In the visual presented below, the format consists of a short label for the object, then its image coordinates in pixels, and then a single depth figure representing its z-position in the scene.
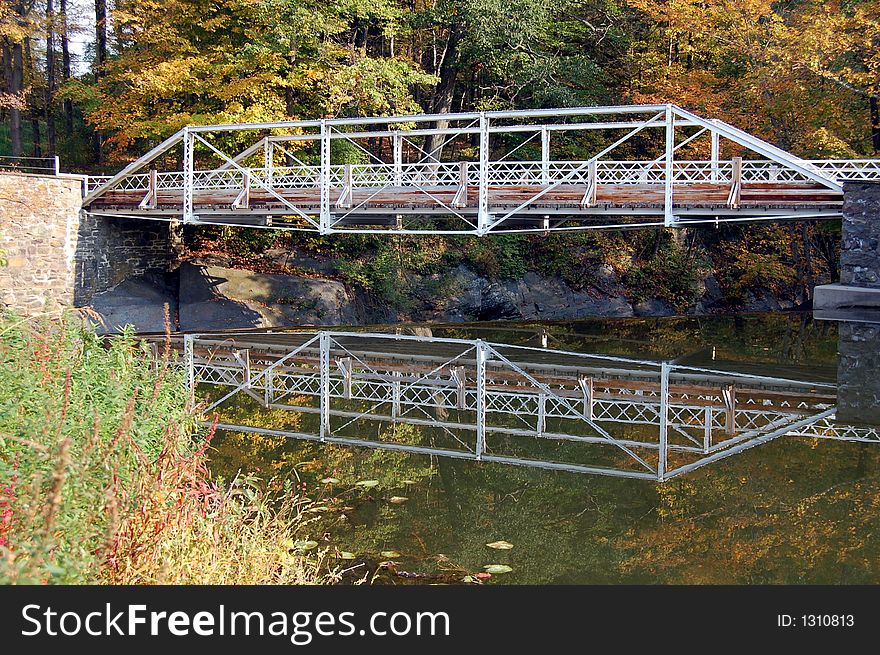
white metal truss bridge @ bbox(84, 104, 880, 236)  18.89
